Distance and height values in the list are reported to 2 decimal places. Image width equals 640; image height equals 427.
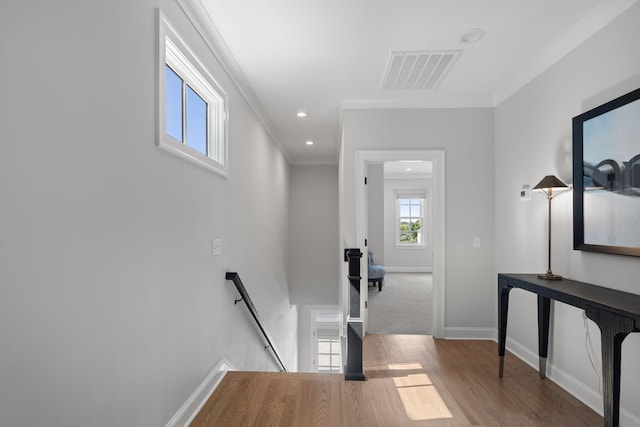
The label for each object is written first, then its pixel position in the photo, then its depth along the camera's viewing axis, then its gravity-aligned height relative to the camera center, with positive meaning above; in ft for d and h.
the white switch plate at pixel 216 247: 8.18 -0.71
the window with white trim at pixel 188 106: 5.80 +2.61
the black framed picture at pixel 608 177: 6.26 +0.91
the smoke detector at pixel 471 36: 7.84 +4.46
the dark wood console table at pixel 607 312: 5.16 -1.52
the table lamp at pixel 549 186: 7.93 +0.84
